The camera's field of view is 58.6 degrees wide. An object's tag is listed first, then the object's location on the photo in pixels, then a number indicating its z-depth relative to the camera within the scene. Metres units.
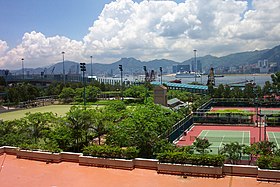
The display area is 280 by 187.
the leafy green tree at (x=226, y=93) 50.52
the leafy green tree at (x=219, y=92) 51.19
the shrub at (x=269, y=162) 11.76
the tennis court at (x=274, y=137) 23.38
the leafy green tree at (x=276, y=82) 49.56
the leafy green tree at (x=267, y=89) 50.01
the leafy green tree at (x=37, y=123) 18.90
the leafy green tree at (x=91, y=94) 58.78
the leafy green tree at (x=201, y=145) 14.90
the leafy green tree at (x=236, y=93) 49.85
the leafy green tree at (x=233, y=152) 14.49
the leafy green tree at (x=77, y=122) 17.28
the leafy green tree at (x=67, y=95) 59.07
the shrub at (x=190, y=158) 12.16
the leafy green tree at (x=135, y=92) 55.85
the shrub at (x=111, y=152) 13.55
